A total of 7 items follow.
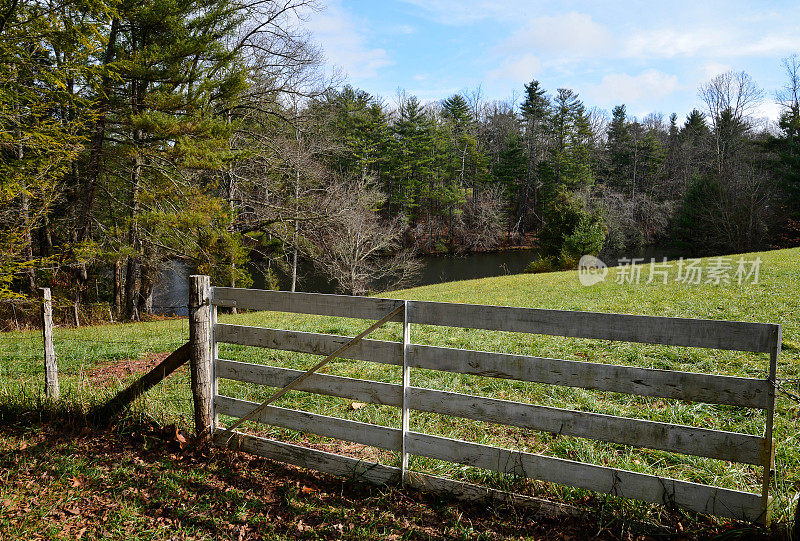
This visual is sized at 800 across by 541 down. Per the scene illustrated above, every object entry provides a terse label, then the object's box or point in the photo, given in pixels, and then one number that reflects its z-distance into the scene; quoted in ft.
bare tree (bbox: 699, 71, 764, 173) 139.23
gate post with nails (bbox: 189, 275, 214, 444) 13.17
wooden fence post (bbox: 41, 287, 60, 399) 16.34
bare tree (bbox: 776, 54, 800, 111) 116.57
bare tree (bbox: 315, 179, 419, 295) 74.02
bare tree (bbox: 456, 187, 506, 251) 148.46
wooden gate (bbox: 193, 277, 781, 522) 8.60
